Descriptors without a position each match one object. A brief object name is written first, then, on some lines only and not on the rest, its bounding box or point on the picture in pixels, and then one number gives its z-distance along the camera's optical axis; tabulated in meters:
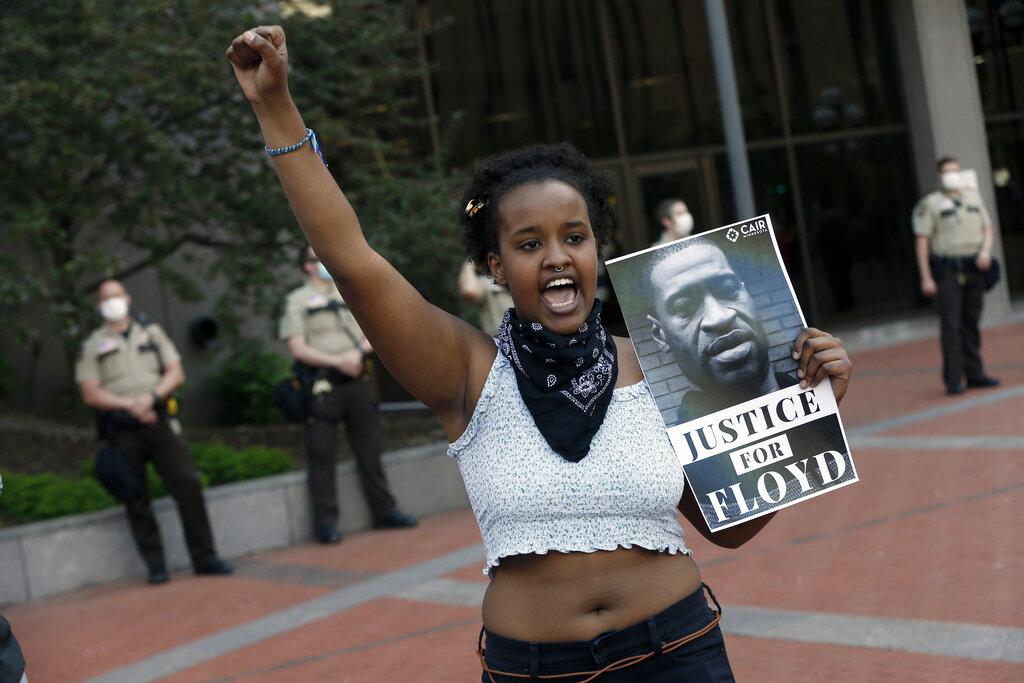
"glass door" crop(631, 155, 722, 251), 17.31
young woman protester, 2.50
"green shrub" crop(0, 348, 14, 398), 13.79
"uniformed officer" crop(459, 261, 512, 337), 9.76
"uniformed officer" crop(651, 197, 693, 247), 10.84
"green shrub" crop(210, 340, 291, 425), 14.49
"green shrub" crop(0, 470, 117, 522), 8.94
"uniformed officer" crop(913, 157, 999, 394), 11.83
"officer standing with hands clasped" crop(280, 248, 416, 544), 9.27
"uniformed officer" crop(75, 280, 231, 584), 8.52
